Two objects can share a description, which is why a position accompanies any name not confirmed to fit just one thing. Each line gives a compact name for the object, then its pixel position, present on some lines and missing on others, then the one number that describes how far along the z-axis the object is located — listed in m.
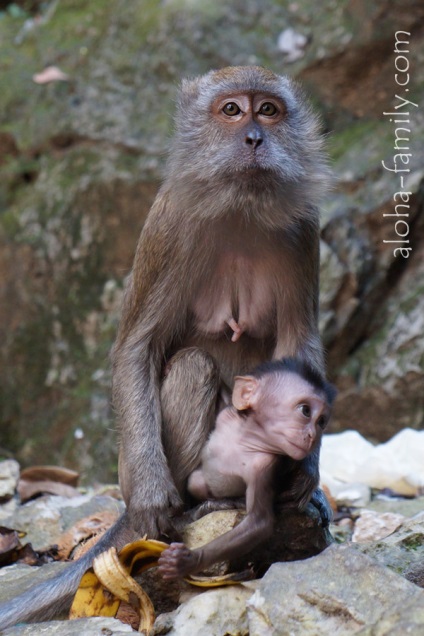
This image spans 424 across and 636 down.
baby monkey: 7.84
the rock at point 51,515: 11.51
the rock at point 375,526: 11.12
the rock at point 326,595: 6.31
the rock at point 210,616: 7.18
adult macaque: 9.05
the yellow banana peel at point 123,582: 7.80
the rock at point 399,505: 12.06
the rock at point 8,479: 12.41
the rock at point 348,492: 12.86
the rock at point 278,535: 8.23
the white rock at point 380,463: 13.76
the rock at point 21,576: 9.39
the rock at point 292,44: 21.05
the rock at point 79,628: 7.21
